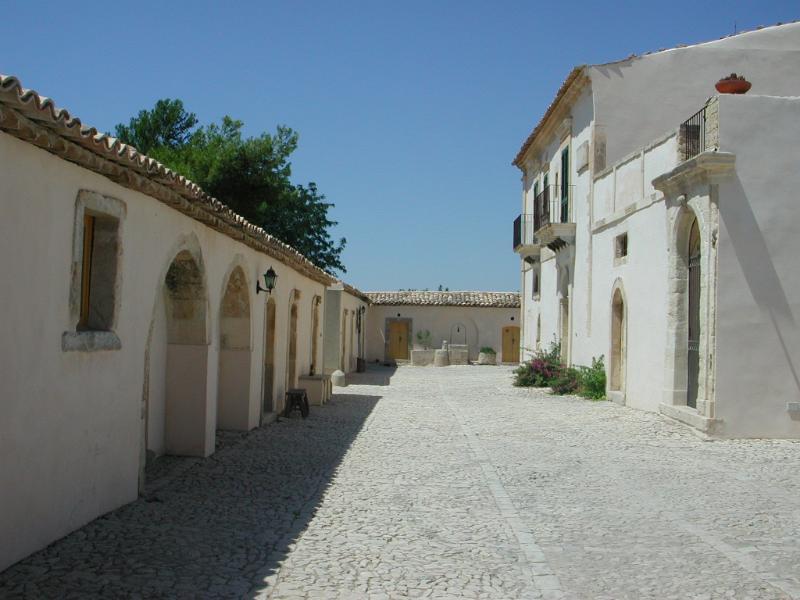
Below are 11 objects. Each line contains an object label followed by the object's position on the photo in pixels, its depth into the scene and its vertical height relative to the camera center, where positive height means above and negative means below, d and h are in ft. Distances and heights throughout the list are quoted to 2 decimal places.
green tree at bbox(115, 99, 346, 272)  95.91 +19.99
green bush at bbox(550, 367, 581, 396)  61.41 -3.07
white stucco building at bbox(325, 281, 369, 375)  78.33 +1.13
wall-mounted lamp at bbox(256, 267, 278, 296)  37.12 +2.58
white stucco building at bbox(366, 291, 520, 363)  122.83 +2.45
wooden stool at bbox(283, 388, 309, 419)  44.16 -3.64
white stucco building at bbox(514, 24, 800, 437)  37.27 +6.48
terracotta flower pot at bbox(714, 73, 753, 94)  40.40 +13.41
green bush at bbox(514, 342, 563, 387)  67.46 -2.35
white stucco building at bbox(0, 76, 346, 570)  15.42 +0.38
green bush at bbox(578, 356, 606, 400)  56.29 -2.65
